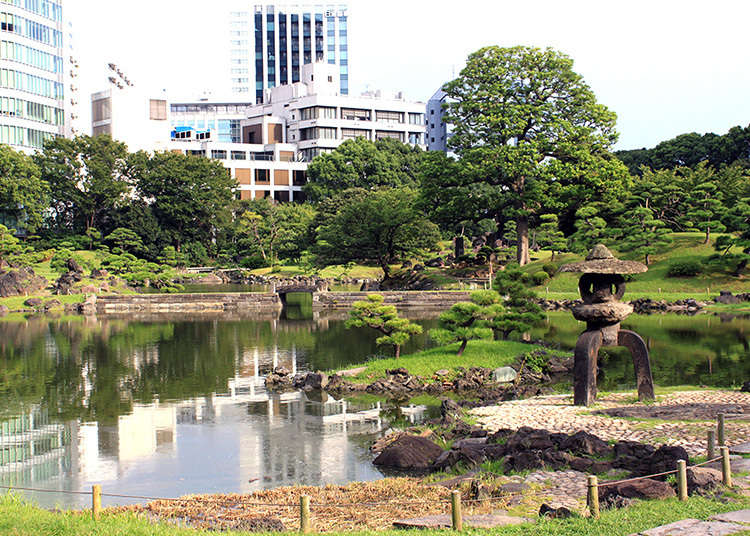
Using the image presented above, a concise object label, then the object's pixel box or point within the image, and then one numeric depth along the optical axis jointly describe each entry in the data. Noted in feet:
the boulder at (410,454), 57.20
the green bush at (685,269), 167.02
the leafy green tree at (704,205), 168.96
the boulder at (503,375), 89.61
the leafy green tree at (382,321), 97.55
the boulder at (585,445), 53.21
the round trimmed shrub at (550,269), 178.29
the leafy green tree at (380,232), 197.47
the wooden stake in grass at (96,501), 40.06
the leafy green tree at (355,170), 314.14
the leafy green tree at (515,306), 102.01
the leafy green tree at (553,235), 181.41
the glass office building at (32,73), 253.03
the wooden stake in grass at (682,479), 39.32
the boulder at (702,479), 41.75
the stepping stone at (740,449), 50.37
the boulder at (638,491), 41.55
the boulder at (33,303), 179.39
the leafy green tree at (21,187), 225.97
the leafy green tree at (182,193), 281.13
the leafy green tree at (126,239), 258.78
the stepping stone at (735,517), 36.47
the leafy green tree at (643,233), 172.24
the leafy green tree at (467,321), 93.66
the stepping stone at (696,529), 35.12
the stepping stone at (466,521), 39.90
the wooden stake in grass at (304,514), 37.58
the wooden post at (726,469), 42.06
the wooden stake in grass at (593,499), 37.73
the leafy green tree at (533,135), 186.60
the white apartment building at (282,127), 327.26
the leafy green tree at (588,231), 176.98
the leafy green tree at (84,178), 264.72
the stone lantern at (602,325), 68.64
